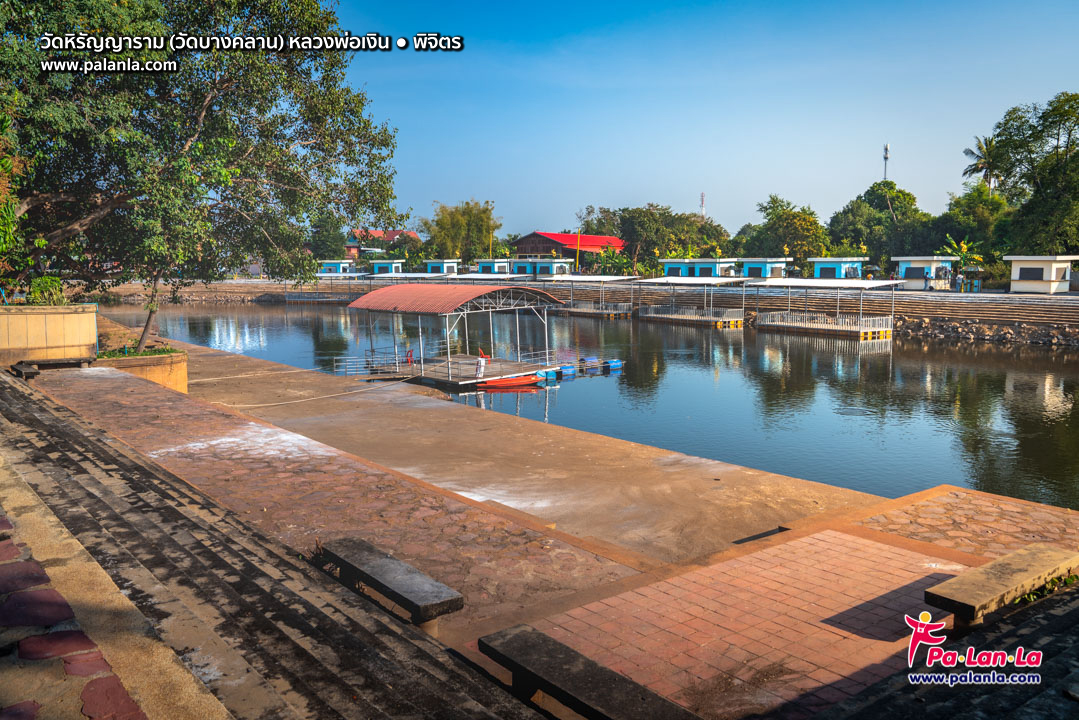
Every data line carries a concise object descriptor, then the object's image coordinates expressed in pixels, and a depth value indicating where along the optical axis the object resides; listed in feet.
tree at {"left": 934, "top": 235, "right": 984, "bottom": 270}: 191.93
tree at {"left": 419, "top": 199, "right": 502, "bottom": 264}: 309.42
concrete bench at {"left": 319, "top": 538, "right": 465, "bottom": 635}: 16.11
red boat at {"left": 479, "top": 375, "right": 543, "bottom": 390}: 90.33
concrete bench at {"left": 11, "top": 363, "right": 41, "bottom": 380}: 49.19
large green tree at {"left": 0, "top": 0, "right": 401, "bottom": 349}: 57.72
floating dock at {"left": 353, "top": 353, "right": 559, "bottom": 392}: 88.84
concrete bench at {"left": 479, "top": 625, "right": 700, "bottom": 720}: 11.35
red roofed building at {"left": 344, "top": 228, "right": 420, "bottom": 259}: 361.10
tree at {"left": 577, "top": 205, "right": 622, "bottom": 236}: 340.37
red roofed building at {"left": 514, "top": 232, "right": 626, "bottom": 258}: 290.25
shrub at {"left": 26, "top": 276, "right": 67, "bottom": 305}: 65.98
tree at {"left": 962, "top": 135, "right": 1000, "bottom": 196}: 205.36
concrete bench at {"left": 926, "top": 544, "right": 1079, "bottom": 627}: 17.28
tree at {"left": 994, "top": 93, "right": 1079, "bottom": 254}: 157.99
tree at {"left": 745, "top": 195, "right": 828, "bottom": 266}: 230.27
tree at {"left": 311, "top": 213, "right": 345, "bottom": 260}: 311.47
